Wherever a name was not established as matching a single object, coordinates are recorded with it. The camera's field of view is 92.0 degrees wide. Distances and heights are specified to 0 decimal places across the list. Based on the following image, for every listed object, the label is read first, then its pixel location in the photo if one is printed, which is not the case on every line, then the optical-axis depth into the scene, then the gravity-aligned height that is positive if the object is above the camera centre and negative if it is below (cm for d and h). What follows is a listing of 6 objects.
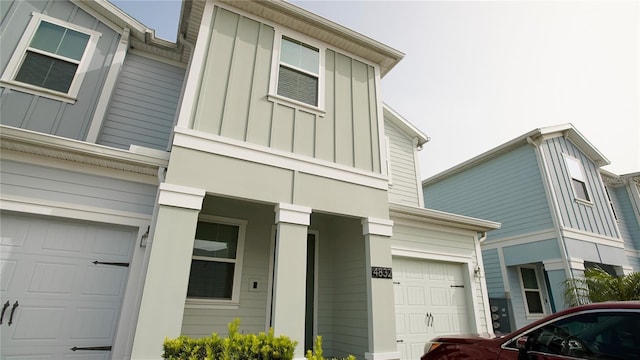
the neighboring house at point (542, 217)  937 +275
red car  249 -26
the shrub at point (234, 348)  288 -42
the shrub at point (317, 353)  250 -39
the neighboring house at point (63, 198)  396 +130
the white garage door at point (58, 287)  386 +13
